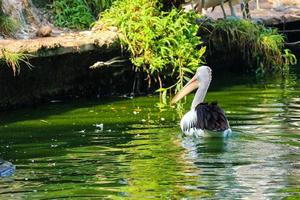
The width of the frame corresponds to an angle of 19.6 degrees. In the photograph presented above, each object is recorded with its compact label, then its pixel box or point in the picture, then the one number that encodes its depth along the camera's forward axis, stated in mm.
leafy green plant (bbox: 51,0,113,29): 15461
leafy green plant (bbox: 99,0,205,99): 13828
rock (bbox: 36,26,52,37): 13953
